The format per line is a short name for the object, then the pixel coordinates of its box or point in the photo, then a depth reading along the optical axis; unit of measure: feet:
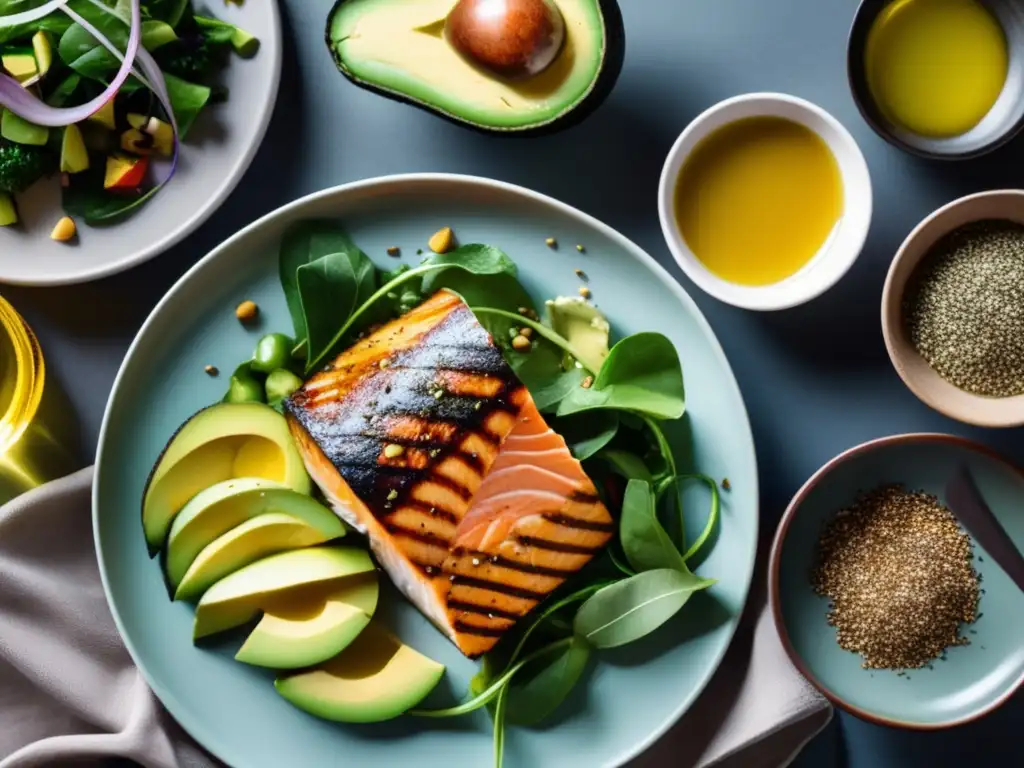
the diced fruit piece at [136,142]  1.95
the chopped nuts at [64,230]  1.96
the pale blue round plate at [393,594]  1.87
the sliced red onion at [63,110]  1.87
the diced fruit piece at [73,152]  1.93
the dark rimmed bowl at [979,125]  1.84
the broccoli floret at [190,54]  1.93
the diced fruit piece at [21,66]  1.92
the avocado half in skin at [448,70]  1.77
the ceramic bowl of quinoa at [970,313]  1.84
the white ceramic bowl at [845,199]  1.83
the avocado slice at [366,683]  1.86
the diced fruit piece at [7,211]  1.96
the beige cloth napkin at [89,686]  1.90
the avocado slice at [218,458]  1.87
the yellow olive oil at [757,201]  1.88
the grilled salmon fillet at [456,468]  1.80
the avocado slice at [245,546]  1.86
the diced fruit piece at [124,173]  1.94
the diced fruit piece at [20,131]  1.92
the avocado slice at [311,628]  1.85
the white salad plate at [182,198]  1.93
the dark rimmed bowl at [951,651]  1.88
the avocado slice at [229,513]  1.86
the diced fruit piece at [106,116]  1.94
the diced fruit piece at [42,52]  1.92
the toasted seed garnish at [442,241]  1.91
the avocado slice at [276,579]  1.85
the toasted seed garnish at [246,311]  1.94
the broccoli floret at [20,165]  1.93
